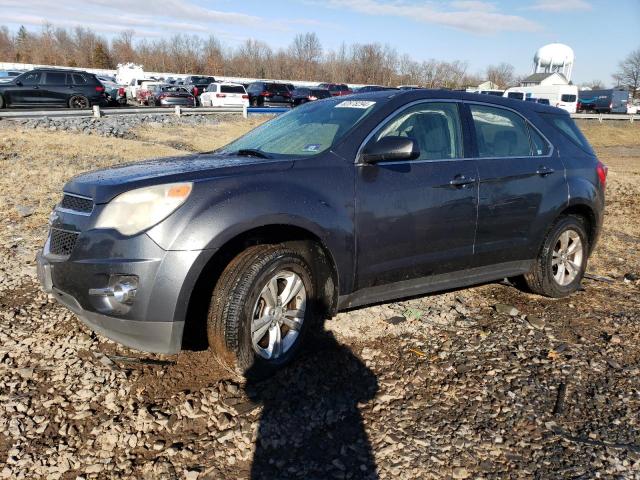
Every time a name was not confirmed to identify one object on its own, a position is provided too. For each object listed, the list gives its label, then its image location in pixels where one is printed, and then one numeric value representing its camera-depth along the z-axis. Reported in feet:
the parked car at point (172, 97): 97.19
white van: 150.30
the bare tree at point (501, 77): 371.15
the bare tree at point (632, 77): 305.32
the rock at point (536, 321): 13.44
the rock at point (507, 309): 14.17
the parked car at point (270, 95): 108.47
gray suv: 9.04
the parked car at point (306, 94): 109.60
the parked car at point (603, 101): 177.45
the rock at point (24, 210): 21.75
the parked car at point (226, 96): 96.68
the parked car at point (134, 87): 121.49
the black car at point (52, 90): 68.59
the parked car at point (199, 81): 121.76
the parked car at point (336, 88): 126.69
